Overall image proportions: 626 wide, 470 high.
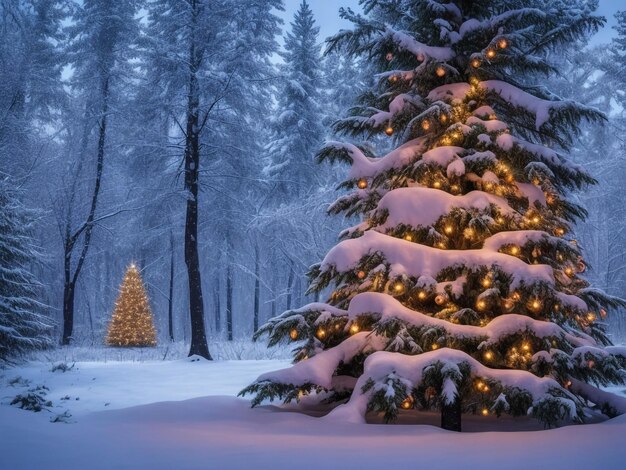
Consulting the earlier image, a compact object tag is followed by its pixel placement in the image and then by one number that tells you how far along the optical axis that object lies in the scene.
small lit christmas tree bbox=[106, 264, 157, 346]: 19.73
